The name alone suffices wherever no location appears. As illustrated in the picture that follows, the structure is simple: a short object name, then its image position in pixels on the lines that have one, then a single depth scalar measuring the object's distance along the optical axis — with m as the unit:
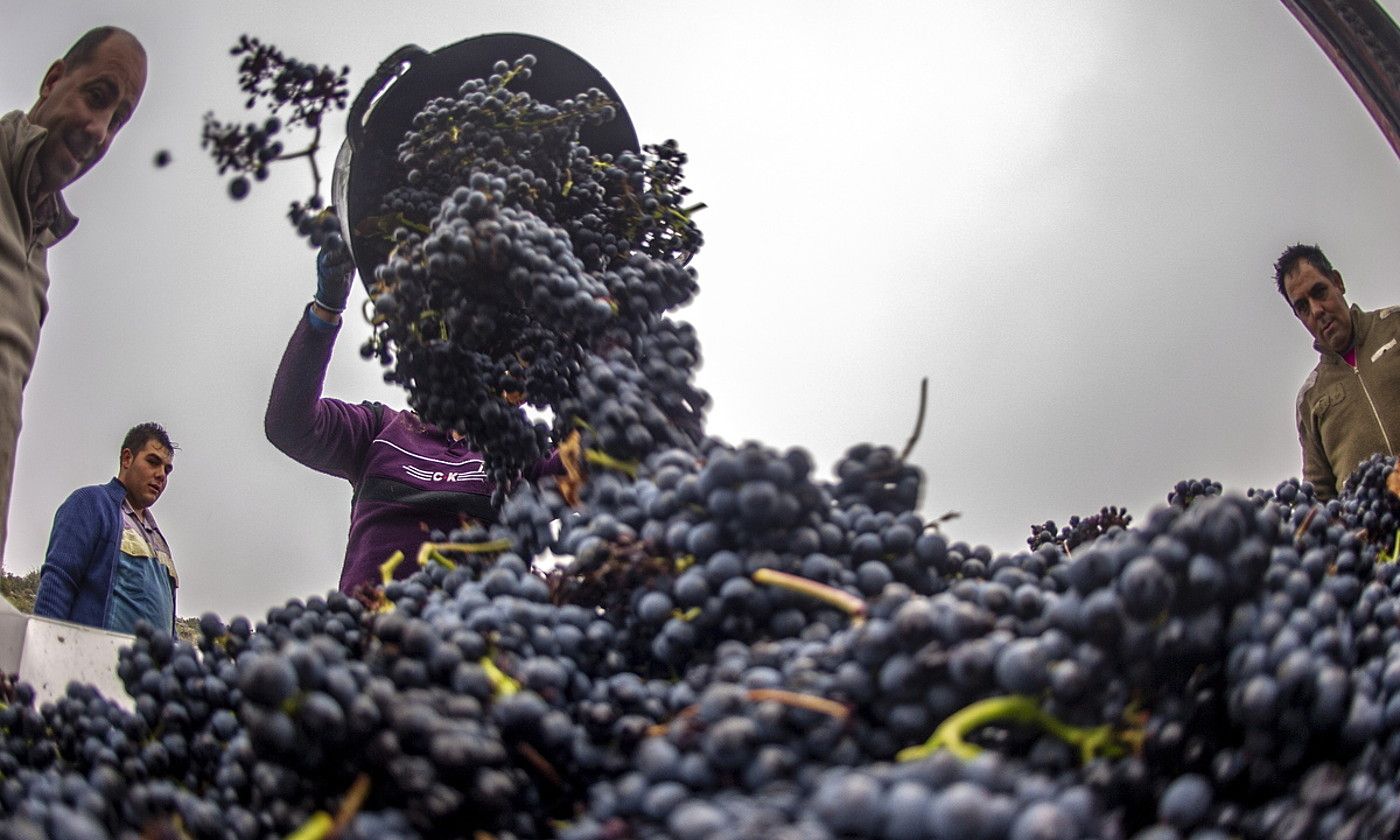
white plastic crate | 0.87
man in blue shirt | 2.10
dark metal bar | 1.12
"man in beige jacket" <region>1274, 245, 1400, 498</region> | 1.59
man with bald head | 1.08
